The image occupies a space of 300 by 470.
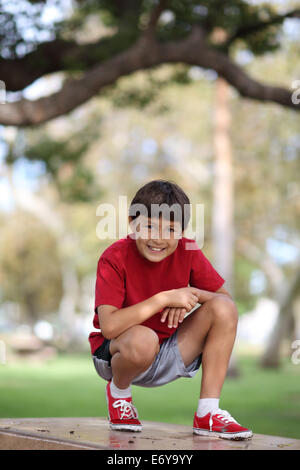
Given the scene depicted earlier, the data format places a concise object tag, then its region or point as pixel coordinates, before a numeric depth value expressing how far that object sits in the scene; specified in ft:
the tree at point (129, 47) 20.72
